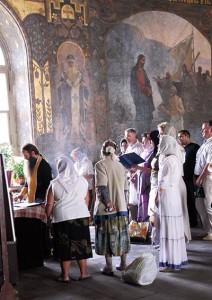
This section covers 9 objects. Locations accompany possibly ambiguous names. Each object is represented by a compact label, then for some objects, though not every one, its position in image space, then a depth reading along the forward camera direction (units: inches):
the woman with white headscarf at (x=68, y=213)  233.5
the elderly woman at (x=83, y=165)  399.2
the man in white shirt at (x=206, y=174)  315.2
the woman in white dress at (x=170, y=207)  243.3
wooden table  270.7
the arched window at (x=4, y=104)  440.5
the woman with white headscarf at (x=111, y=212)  241.1
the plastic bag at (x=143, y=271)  225.5
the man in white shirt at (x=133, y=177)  354.9
